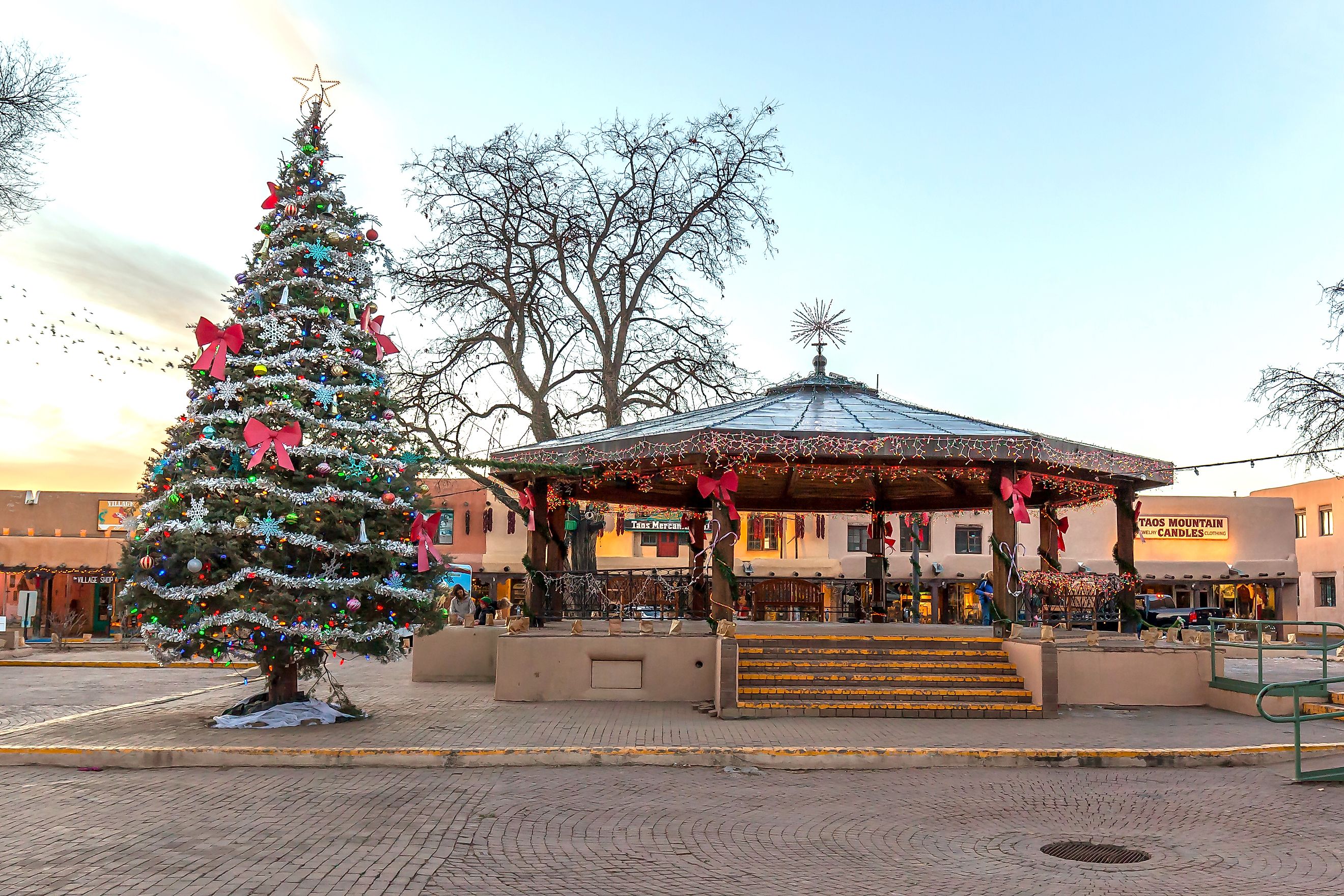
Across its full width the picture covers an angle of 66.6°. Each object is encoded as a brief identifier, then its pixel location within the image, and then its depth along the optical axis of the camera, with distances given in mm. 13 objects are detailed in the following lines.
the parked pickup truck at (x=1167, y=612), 28359
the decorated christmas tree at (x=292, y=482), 11789
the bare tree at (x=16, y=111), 22000
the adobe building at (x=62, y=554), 35844
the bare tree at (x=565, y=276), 26062
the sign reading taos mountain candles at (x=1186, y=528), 40062
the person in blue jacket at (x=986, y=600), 25688
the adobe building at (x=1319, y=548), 42062
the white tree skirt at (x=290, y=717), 12242
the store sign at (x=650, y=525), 39562
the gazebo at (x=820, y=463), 14883
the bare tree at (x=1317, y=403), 25375
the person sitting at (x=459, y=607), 20695
